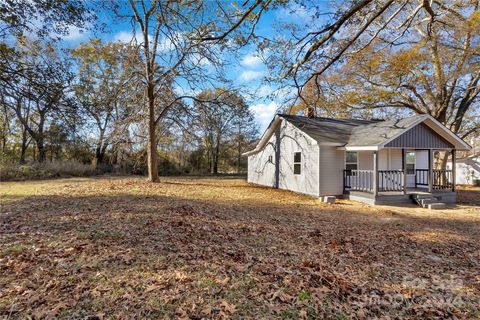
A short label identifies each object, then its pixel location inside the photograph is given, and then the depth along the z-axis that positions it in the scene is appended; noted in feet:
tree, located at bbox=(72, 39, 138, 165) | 22.98
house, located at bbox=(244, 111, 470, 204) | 35.45
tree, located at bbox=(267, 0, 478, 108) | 18.42
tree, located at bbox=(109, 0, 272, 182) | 17.99
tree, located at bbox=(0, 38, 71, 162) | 16.02
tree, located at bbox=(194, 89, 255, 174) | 92.43
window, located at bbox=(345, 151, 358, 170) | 40.86
